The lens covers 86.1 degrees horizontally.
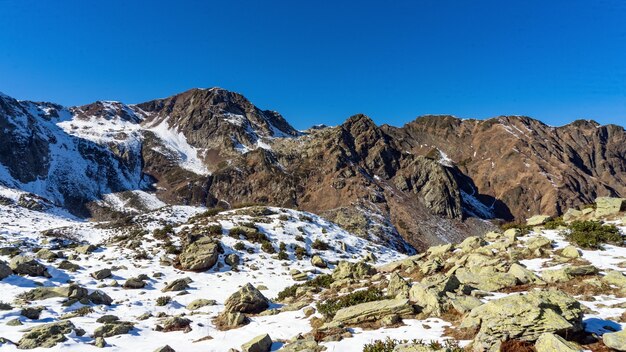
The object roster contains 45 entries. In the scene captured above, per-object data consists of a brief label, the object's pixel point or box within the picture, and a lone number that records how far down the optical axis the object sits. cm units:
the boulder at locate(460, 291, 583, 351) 896
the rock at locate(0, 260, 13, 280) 2027
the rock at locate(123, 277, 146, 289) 2296
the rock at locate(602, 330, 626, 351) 827
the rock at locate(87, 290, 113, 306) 1906
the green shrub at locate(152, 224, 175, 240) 3406
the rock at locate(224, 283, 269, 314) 1769
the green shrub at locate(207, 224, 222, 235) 3416
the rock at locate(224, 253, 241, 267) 2960
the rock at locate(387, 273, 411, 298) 1557
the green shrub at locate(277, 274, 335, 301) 2161
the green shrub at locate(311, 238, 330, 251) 3597
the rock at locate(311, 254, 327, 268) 3152
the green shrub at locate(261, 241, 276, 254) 3316
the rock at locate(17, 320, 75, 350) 1250
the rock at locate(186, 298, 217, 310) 1969
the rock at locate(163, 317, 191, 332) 1548
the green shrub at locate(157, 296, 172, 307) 2011
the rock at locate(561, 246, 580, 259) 1726
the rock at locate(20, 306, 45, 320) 1564
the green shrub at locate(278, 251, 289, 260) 3216
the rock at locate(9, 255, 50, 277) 2161
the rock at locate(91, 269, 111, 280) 2359
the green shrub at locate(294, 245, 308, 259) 3339
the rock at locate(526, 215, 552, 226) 2591
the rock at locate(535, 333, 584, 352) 782
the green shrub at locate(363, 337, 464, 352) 941
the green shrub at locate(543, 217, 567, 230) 2334
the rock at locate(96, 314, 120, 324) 1596
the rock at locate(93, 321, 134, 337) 1412
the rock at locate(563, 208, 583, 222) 2508
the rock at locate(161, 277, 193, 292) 2289
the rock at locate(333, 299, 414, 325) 1291
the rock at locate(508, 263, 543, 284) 1470
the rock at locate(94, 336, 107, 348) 1297
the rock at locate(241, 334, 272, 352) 1170
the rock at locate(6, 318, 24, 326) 1447
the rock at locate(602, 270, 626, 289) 1271
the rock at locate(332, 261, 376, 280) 2314
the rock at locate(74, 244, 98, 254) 2919
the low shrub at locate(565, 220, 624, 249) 1852
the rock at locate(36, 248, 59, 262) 2597
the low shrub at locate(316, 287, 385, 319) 1552
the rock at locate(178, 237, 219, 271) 2788
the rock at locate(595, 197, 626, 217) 2312
